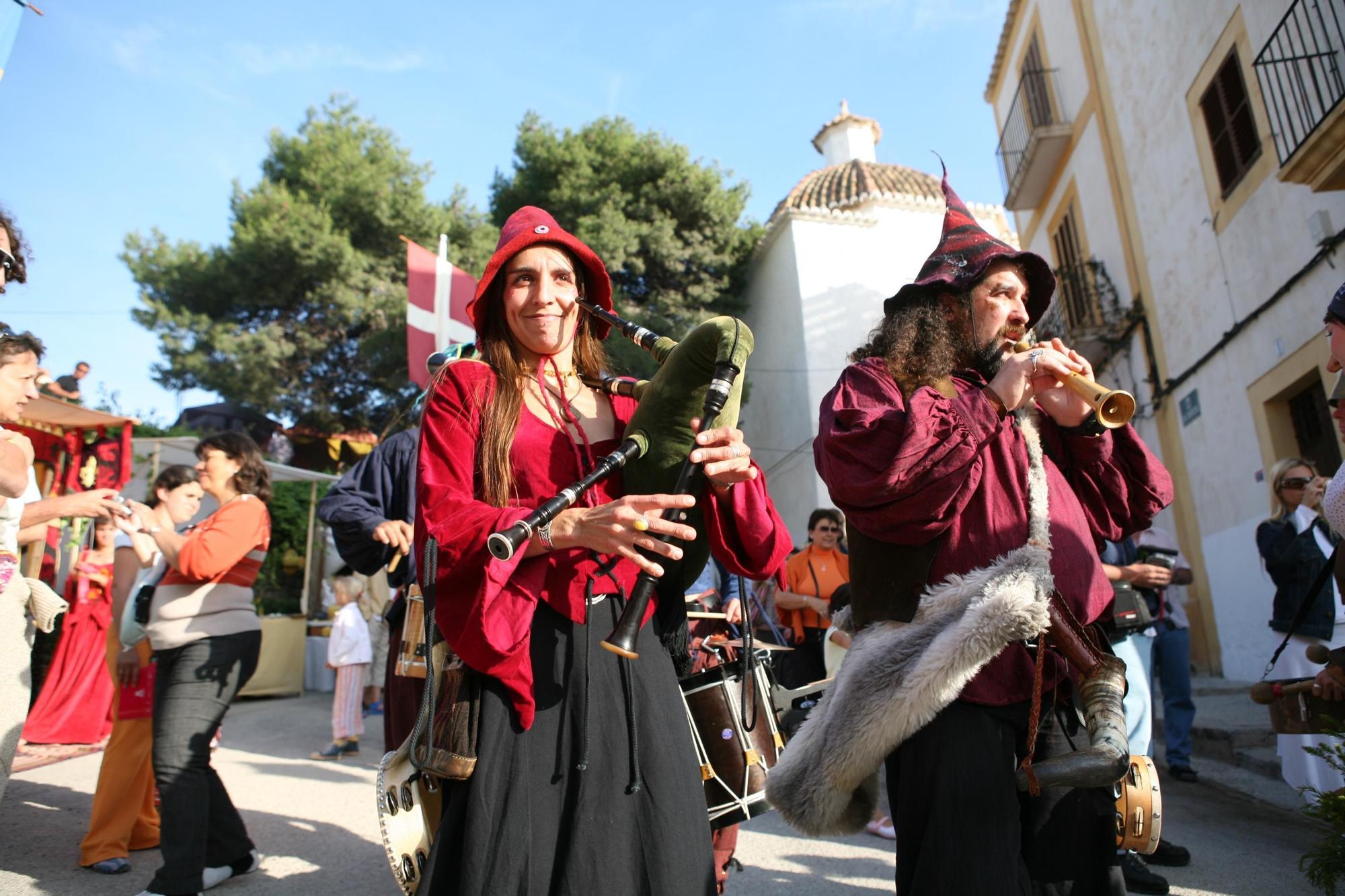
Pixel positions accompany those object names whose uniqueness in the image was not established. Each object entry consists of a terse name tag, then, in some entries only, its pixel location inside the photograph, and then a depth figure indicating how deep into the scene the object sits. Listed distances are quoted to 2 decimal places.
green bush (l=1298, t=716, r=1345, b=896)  2.64
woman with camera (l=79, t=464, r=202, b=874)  4.19
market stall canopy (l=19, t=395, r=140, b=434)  8.38
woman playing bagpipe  1.73
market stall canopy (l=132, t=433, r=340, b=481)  11.62
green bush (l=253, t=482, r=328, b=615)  14.13
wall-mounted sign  10.37
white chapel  19.91
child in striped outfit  7.80
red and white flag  7.93
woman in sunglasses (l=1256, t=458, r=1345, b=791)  4.37
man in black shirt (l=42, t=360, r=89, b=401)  8.20
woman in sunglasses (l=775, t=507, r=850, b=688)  6.02
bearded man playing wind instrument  1.93
